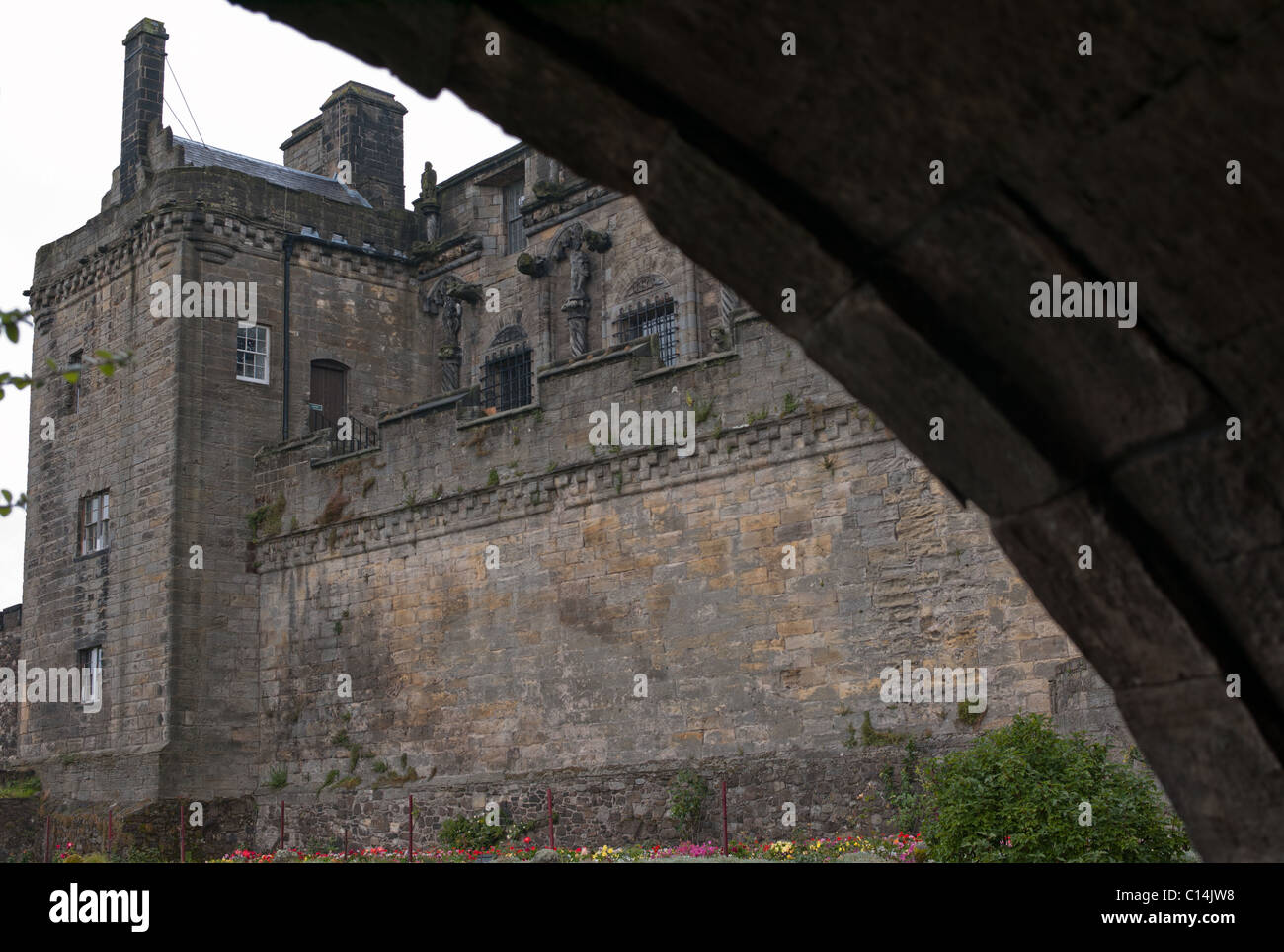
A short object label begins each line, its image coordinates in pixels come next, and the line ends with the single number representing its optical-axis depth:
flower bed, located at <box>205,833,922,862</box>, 15.66
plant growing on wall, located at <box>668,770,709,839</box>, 19.05
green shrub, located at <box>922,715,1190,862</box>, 11.06
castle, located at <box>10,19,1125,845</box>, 18.44
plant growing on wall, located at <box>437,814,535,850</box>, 21.30
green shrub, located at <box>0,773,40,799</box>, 27.98
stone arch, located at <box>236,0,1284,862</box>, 3.10
